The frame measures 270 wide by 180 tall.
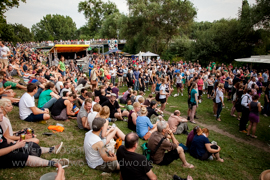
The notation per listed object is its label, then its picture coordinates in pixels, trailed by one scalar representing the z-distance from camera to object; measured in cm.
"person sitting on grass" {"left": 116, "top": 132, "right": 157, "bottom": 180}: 278
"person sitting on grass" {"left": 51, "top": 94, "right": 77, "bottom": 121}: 593
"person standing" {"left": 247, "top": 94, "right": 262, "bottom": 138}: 647
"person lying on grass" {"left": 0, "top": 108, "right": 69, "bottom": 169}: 315
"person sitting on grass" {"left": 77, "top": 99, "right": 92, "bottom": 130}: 523
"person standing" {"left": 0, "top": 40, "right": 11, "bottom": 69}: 1018
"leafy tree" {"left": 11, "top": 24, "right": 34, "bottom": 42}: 7023
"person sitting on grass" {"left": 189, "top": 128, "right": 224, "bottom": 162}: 470
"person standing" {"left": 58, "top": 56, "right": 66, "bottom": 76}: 1220
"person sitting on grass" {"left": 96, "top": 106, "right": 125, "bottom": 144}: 412
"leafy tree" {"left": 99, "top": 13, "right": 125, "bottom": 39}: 5290
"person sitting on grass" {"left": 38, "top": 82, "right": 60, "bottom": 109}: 621
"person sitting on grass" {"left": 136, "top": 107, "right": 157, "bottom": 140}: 533
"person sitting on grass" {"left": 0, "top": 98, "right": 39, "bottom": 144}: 364
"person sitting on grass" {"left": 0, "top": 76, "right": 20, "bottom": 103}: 634
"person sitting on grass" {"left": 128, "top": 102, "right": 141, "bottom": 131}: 594
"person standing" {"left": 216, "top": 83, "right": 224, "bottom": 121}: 814
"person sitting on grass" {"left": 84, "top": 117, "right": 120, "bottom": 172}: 336
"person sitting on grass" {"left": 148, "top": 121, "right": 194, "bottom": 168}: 388
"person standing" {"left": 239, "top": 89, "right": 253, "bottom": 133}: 702
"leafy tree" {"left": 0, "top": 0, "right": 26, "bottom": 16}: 1376
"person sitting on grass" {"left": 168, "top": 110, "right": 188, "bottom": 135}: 630
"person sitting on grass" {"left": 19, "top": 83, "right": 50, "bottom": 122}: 481
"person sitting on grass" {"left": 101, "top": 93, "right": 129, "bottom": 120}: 683
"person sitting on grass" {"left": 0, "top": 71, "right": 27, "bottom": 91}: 821
